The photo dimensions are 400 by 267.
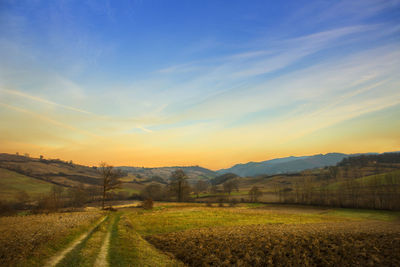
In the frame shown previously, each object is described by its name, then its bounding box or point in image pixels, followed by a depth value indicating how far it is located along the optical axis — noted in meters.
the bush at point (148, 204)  67.56
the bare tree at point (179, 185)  96.25
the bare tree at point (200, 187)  150.82
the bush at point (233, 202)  93.32
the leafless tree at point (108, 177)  64.75
